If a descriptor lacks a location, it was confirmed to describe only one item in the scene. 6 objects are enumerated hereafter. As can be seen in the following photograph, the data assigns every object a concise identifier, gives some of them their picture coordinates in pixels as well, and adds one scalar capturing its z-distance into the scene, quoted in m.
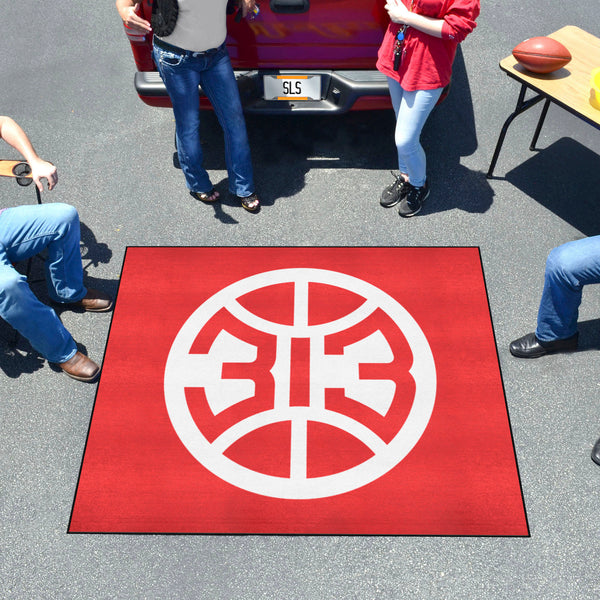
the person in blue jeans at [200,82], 3.38
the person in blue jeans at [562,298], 3.12
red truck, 3.79
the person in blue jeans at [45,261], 3.16
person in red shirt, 3.21
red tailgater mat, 3.05
